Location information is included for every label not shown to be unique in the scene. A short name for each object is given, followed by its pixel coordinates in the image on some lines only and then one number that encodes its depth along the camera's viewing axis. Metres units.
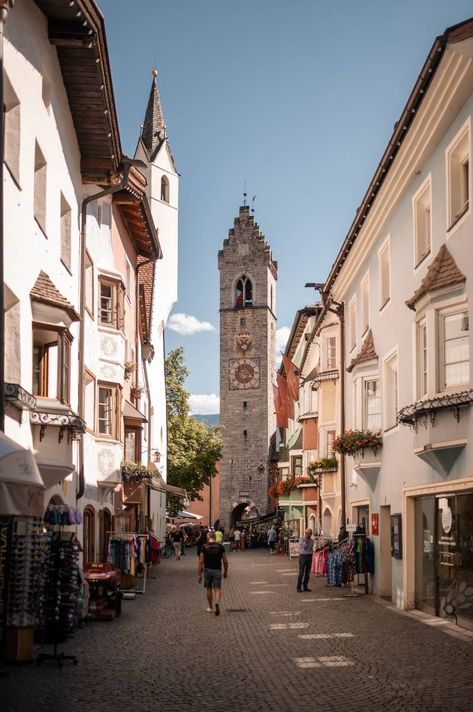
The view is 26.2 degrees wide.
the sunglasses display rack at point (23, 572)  12.90
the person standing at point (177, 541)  49.38
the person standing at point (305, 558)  25.64
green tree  68.62
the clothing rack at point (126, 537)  23.68
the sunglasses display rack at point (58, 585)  14.59
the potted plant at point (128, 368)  29.45
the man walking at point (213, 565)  19.55
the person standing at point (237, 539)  64.94
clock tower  87.75
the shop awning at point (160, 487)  31.53
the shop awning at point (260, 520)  75.24
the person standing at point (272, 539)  60.27
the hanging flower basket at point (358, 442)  23.81
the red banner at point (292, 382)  46.53
